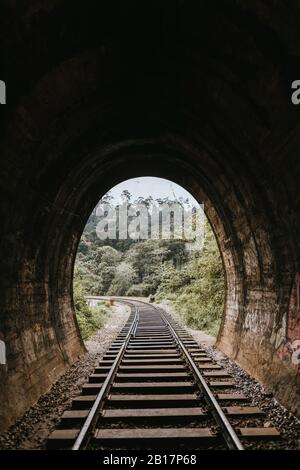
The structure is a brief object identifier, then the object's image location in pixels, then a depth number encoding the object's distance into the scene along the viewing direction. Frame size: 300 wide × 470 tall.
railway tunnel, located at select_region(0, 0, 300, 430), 4.20
